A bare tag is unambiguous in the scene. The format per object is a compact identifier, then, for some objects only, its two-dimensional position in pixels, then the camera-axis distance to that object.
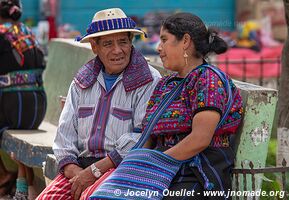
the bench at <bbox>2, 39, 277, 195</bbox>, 6.51
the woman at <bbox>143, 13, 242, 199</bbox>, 6.14
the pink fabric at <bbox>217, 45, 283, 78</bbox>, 18.37
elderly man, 7.02
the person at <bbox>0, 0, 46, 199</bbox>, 10.33
